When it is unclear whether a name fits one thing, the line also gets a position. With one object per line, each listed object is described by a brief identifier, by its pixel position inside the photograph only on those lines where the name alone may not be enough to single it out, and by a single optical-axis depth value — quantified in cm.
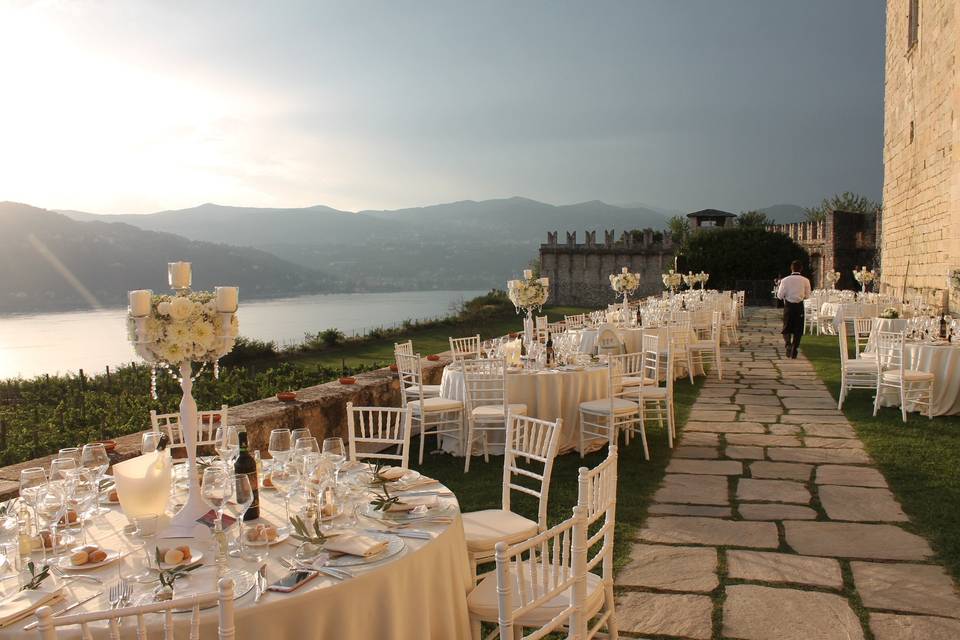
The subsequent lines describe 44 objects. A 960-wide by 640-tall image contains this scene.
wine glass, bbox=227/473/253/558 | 233
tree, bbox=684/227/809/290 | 3409
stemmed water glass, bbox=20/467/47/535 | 238
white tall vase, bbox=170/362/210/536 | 242
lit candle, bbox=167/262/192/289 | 254
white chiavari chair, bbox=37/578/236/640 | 144
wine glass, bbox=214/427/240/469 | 296
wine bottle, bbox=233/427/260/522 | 245
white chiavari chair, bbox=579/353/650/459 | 586
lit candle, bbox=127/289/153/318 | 240
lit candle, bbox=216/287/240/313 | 254
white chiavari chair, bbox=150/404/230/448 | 378
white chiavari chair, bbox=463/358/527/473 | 586
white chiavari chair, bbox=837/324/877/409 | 742
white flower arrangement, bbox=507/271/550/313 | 761
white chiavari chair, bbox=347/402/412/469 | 384
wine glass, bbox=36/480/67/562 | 239
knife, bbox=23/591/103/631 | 172
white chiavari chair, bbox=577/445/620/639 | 245
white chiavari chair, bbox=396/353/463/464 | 621
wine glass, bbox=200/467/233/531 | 250
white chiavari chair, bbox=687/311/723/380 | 998
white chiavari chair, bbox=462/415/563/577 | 307
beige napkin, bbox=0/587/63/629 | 177
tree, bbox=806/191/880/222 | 5771
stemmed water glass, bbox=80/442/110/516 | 266
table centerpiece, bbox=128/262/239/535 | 244
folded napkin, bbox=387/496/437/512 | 257
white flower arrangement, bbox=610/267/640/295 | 1116
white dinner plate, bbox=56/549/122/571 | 208
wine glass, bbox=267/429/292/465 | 289
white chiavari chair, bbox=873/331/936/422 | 698
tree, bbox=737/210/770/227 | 5221
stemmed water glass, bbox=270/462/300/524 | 276
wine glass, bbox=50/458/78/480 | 252
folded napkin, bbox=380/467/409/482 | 297
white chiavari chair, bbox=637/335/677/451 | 630
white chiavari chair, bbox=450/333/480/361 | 785
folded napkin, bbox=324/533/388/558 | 216
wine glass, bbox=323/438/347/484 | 277
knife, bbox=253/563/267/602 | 189
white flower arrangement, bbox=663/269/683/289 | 1677
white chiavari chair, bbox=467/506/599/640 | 181
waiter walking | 1119
